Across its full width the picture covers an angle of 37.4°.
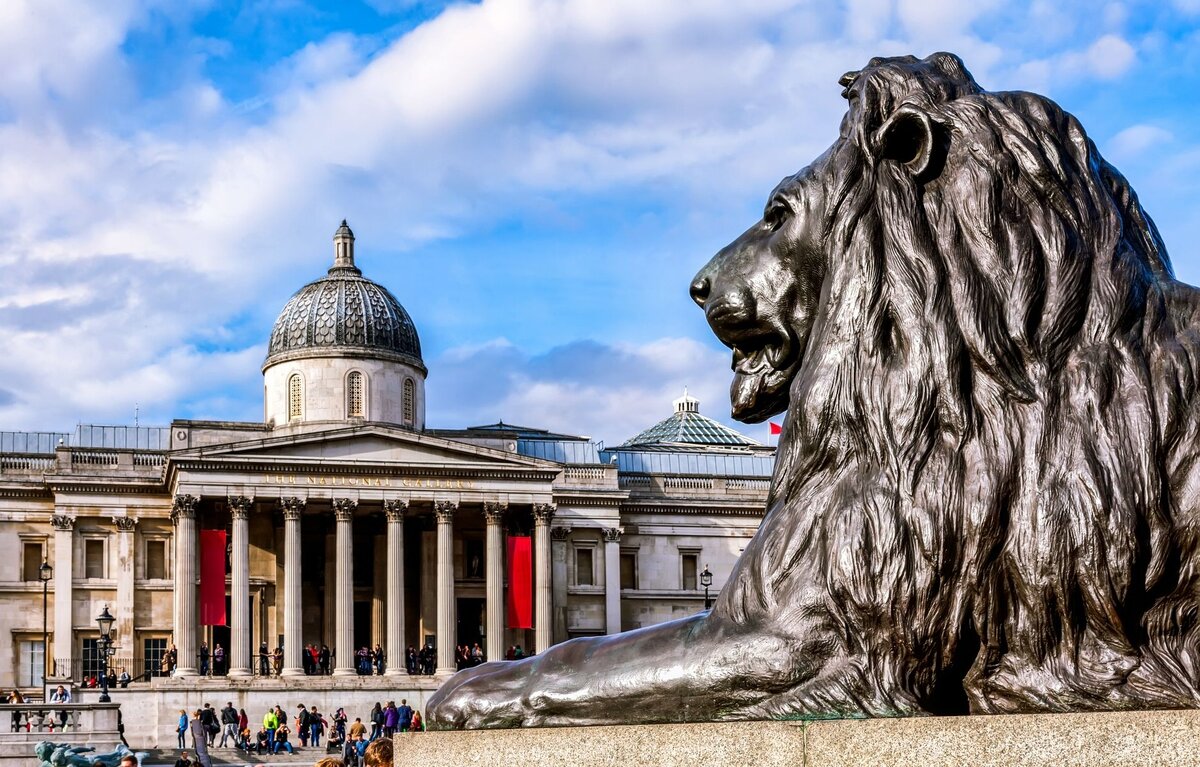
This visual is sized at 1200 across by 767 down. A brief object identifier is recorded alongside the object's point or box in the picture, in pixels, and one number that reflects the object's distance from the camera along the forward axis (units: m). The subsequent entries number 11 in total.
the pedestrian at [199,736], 31.76
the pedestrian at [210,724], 44.12
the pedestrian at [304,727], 45.94
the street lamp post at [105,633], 44.59
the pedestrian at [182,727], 43.06
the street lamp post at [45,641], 44.31
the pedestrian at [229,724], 44.19
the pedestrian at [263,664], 52.44
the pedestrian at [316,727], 46.66
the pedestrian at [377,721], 43.16
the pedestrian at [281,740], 42.44
